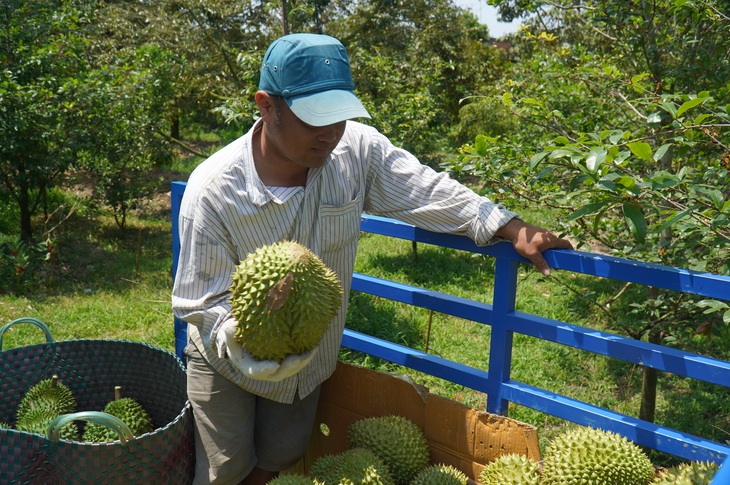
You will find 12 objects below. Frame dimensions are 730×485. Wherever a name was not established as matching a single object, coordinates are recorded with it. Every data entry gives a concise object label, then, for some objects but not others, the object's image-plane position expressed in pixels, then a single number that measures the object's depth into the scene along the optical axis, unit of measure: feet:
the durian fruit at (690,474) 4.74
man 5.99
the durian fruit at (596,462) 5.11
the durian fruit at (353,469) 5.74
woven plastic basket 5.83
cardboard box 6.06
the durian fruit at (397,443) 6.27
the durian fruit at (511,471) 5.51
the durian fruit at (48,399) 7.39
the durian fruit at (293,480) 5.52
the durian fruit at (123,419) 7.11
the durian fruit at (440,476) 5.89
